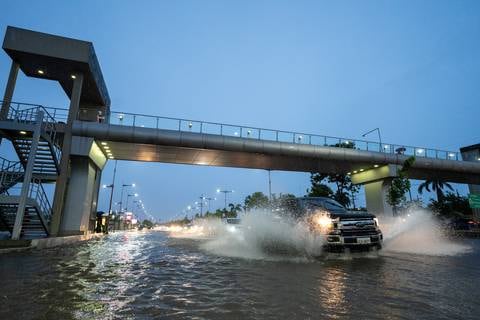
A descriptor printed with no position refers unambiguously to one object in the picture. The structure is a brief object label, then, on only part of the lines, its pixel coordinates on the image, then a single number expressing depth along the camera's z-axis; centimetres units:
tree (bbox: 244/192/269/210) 7244
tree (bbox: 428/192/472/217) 5825
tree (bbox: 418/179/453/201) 6586
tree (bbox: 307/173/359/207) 4647
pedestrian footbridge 1745
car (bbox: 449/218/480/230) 3678
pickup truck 905
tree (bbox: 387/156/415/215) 2855
